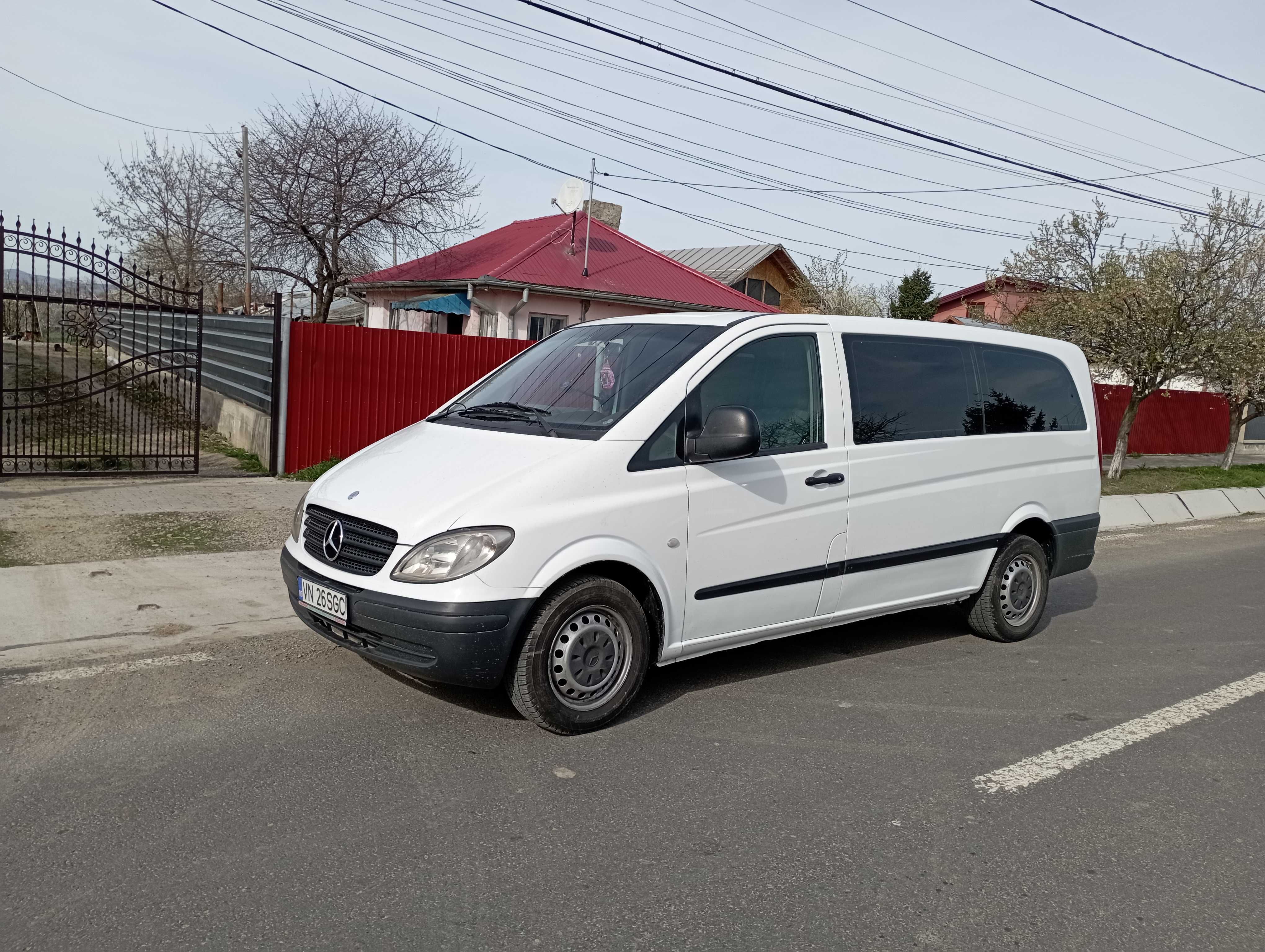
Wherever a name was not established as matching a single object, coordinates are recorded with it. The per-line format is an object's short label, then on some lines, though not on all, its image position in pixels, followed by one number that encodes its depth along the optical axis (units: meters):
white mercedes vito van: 4.33
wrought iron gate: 9.67
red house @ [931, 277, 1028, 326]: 25.23
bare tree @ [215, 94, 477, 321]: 21.61
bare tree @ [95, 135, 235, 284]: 30.05
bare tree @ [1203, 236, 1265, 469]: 17.92
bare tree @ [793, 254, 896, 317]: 39.09
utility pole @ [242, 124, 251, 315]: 22.53
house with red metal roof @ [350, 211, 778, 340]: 22.55
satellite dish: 21.16
